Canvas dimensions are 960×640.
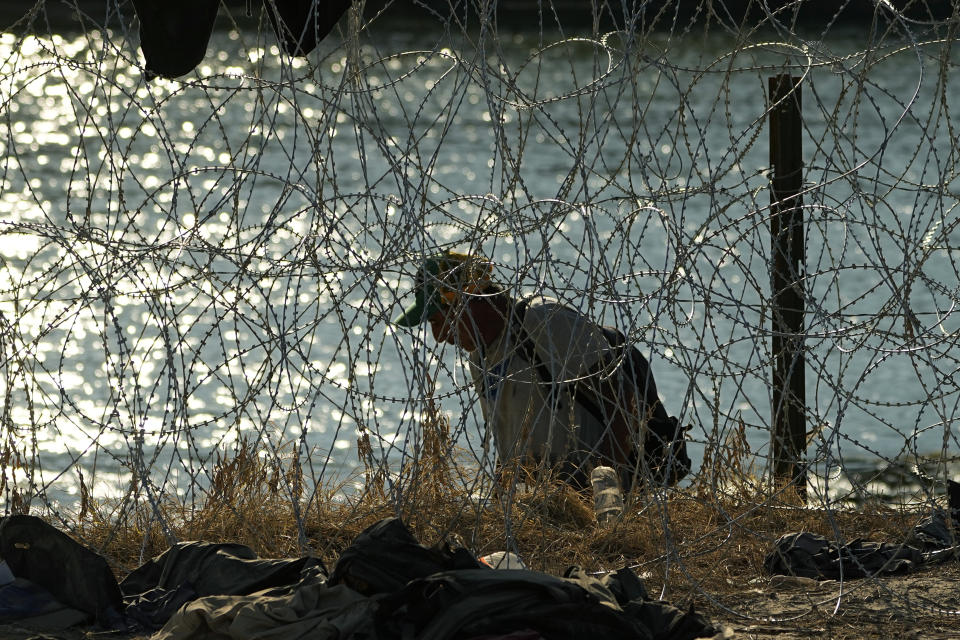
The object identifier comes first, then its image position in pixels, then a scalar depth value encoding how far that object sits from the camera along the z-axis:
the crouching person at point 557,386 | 10.33
